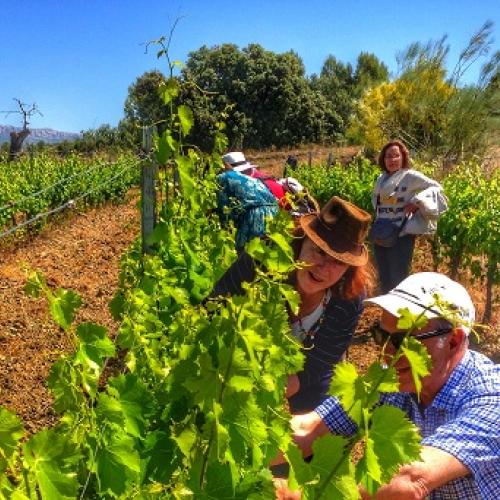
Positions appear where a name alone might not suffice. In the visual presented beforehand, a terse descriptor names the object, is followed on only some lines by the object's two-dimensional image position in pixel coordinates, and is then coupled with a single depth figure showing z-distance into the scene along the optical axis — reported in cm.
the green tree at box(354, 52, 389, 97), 5009
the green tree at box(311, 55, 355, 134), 4347
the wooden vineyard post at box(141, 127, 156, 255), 297
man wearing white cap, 150
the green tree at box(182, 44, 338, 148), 3762
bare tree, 1985
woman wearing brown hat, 250
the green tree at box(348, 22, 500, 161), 1770
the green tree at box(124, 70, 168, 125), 4407
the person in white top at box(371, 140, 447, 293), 518
